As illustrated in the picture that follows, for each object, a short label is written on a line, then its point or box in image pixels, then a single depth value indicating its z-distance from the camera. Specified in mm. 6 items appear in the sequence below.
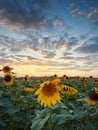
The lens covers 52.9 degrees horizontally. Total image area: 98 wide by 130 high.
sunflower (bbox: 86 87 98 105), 1546
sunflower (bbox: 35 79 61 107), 1391
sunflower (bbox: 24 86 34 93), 3065
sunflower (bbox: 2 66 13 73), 3354
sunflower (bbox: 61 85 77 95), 2272
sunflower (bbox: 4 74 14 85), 2907
